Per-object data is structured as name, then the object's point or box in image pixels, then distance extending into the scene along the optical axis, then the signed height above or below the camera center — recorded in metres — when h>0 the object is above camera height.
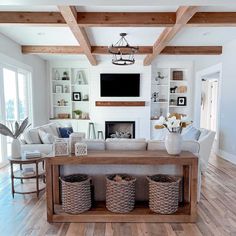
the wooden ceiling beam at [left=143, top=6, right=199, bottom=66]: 3.06 +1.16
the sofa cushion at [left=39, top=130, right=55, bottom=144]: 4.06 -0.69
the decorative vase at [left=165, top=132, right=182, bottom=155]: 2.62 -0.50
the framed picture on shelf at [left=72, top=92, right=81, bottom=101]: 7.96 +0.11
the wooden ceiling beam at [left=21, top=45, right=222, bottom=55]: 5.70 +1.24
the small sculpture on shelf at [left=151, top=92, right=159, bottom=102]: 7.91 +0.11
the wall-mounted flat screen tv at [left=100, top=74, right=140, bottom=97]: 7.45 +0.49
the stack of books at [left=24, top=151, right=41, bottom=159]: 3.37 -0.82
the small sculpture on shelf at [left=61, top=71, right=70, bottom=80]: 7.93 +0.80
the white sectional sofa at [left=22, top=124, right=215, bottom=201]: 2.85 -0.85
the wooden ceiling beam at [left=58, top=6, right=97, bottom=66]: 2.97 +1.13
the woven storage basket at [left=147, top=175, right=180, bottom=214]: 2.57 -1.09
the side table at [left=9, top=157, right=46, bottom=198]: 3.22 -1.09
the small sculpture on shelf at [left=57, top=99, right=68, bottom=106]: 7.99 -0.12
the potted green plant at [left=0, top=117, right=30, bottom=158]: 3.35 -0.59
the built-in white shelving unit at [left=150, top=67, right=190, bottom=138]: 7.90 +0.25
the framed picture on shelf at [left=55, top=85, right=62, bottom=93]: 7.95 +0.37
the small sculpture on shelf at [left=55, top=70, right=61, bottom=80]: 7.97 +0.84
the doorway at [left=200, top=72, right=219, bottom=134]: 9.02 -0.19
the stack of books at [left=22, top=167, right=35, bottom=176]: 3.36 -1.08
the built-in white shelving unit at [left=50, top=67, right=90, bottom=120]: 7.95 +0.28
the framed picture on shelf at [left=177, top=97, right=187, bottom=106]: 7.93 -0.06
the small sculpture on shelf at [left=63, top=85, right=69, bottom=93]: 8.00 +0.42
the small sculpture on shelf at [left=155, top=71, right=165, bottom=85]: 7.92 +0.77
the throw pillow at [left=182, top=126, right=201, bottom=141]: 4.38 -0.67
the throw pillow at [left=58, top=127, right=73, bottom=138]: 5.75 -0.82
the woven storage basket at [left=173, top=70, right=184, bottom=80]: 7.91 +0.84
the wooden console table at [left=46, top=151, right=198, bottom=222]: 2.52 -0.96
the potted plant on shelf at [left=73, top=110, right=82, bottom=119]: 7.86 -0.48
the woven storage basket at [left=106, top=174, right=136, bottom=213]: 2.59 -1.10
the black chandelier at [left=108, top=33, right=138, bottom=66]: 4.11 +0.90
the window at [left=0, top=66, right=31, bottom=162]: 4.98 +0.03
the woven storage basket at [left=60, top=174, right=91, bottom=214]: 2.60 -1.10
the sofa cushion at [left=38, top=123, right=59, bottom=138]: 5.07 -0.69
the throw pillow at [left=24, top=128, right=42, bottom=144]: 4.06 -0.67
